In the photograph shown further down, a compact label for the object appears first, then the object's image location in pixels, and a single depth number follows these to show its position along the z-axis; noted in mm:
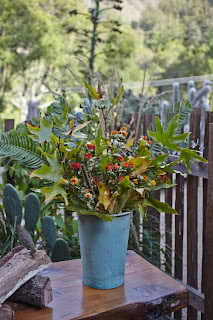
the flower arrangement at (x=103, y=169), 1054
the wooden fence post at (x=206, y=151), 1756
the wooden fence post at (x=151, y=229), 2193
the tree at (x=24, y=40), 15945
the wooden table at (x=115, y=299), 1073
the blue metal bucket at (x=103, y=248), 1131
